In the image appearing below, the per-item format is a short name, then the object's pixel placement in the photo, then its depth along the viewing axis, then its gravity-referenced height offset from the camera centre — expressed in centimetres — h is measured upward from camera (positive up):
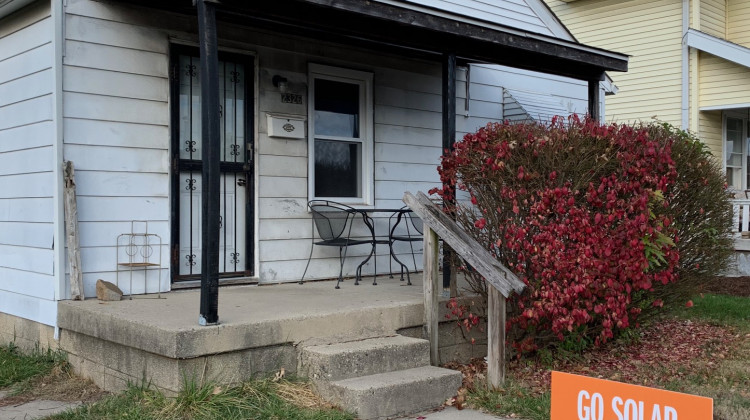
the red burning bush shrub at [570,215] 529 -7
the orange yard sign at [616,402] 215 -62
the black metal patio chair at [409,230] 747 -28
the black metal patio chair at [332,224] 716 -20
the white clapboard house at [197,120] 602 +78
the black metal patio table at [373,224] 732 -20
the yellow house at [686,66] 1501 +294
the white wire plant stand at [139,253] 623 -42
